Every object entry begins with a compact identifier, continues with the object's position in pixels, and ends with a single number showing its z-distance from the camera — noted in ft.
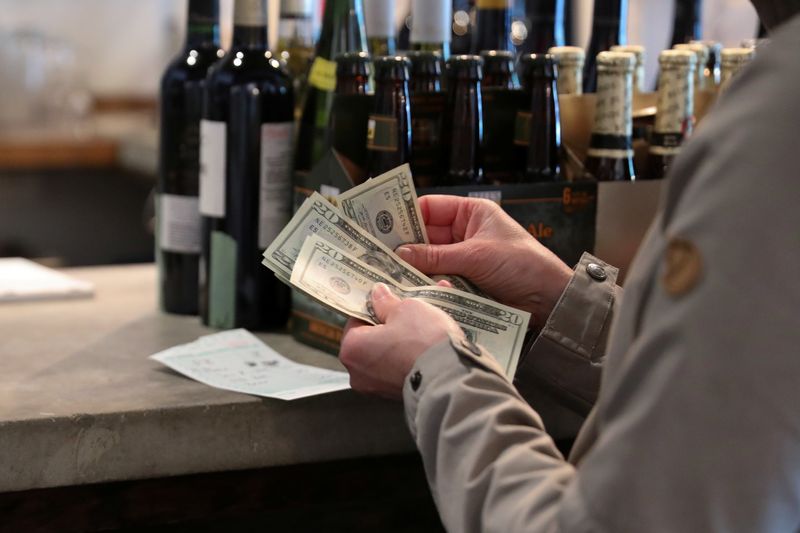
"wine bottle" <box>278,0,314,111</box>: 6.21
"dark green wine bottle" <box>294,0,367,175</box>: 5.76
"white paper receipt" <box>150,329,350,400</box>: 5.17
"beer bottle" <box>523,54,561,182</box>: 5.59
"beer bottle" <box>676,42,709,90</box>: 5.99
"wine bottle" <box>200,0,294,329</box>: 5.68
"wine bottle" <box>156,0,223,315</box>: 5.86
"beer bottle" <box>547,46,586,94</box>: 5.91
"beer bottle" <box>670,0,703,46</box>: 6.63
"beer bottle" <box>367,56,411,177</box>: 5.40
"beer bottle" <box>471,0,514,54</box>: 6.21
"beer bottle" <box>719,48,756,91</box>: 5.91
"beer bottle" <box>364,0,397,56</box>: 5.86
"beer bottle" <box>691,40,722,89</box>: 6.23
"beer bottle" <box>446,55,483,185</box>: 5.52
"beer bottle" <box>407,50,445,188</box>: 5.57
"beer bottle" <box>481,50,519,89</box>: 5.80
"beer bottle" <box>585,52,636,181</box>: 5.58
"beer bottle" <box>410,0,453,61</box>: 5.73
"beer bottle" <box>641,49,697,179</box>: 5.67
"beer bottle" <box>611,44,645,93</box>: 5.92
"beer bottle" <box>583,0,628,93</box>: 6.32
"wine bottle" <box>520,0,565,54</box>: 6.43
